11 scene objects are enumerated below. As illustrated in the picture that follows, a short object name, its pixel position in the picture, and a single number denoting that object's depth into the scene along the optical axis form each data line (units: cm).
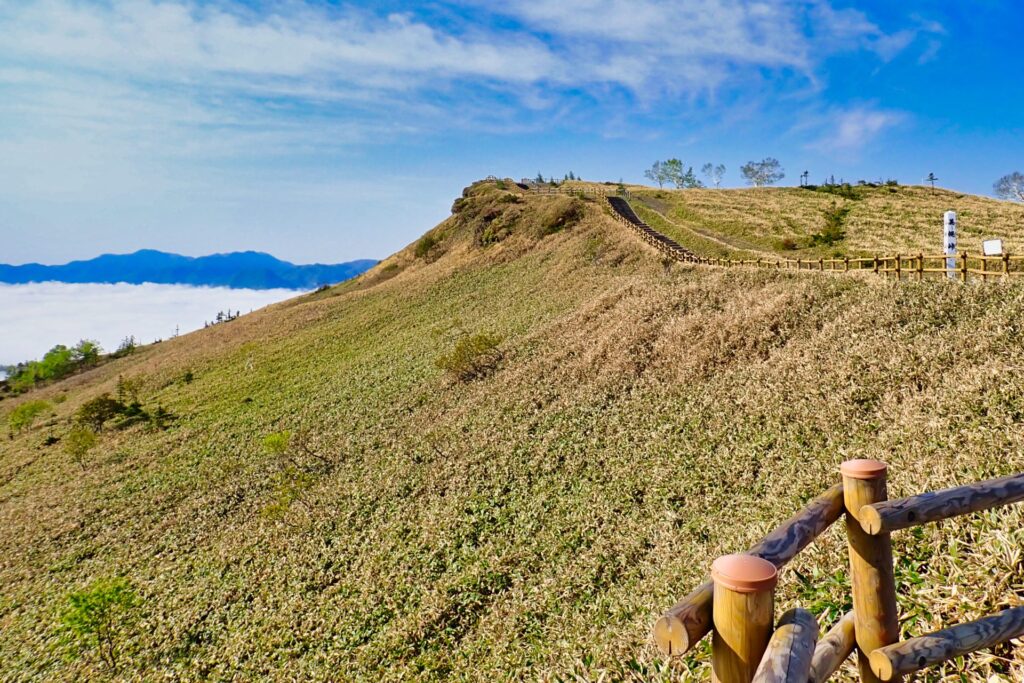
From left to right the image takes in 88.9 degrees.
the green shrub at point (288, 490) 2295
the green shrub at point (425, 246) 8087
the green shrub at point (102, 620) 1688
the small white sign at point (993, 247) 2075
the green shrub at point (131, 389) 4811
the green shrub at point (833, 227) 5447
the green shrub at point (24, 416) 5044
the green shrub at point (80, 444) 3531
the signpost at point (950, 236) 2464
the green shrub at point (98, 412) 4206
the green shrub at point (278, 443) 2791
